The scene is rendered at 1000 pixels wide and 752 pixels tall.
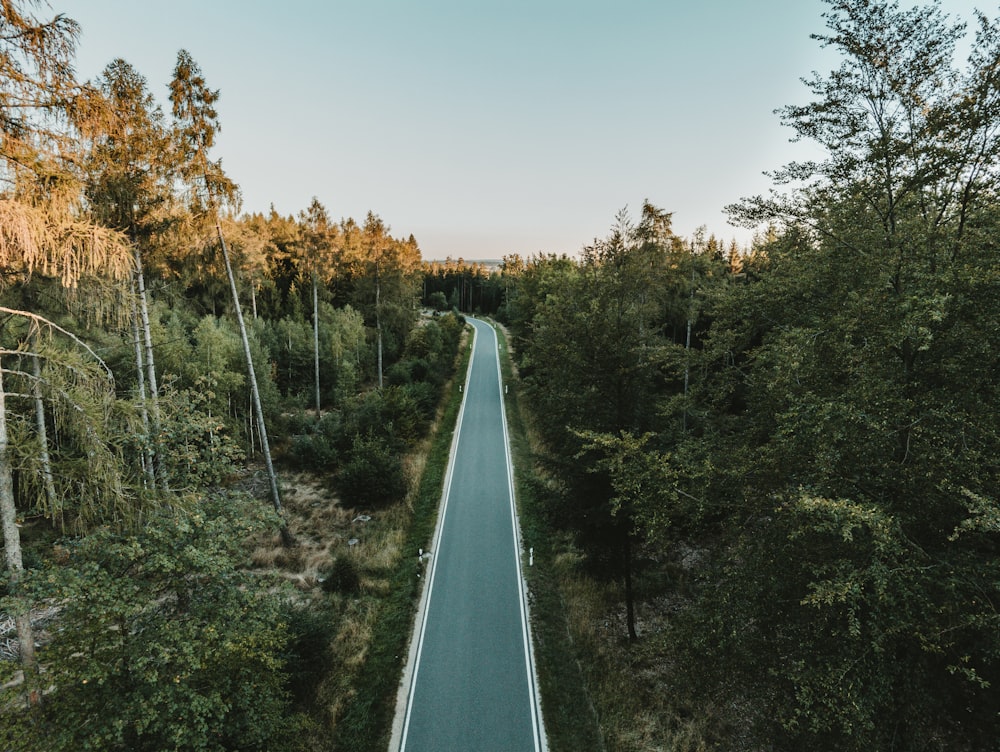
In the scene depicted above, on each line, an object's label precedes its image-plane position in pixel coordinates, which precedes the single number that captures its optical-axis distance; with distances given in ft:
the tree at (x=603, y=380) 35.68
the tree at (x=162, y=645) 17.52
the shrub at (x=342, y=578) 45.80
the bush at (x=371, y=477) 63.72
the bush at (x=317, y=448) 74.33
